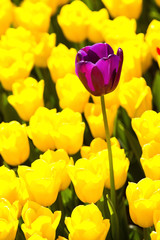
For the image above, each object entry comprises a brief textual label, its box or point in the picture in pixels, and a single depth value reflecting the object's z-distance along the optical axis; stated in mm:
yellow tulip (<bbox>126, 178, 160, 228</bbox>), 1321
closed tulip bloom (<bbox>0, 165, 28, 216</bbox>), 1389
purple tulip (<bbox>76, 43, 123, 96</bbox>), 1319
